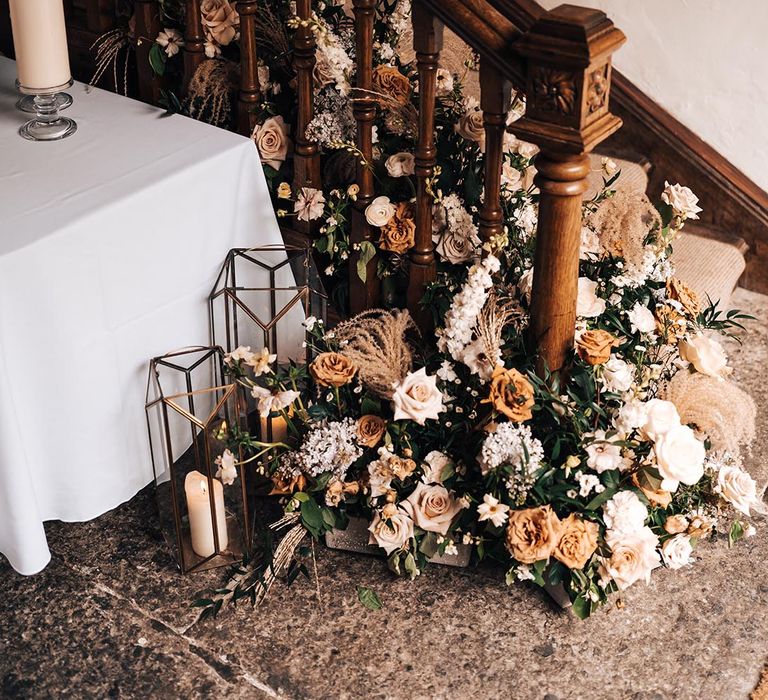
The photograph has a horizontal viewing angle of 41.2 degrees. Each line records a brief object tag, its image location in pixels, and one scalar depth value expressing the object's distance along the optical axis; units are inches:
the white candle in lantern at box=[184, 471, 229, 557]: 76.9
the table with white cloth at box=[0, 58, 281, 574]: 66.6
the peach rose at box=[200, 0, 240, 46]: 84.2
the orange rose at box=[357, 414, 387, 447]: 76.7
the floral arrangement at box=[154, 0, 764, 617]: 73.0
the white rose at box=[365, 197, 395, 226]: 80.4
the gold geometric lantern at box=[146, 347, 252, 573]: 73.6
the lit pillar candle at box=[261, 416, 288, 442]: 80.9
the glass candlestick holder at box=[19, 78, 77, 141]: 76.0
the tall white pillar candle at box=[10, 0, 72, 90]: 73.5
